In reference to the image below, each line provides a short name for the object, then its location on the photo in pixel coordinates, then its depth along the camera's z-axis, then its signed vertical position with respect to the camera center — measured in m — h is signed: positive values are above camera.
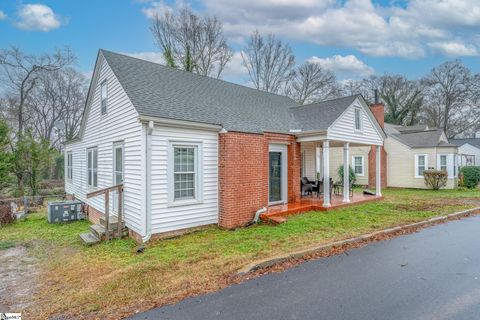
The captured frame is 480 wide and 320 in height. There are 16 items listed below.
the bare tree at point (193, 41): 26.30 +12.13
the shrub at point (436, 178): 18.25 -0.87
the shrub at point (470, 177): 19.67 -0.86
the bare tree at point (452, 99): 36.66 +8.84
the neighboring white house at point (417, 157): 18.84 +0.54
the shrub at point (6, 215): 10.91 -2.01
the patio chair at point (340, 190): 14.66 -1.45
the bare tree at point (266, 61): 31.23 +11.72
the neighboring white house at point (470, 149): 29.14 +1.74
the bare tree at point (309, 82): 33.06 +9.91
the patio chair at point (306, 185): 12.37 -0.91
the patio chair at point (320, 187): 12.71 -1.02
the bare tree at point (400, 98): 38.69 +9.44
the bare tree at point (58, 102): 29.58 +6.88
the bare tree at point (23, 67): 23.48 +8.47
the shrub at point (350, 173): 18.81 -0.57
